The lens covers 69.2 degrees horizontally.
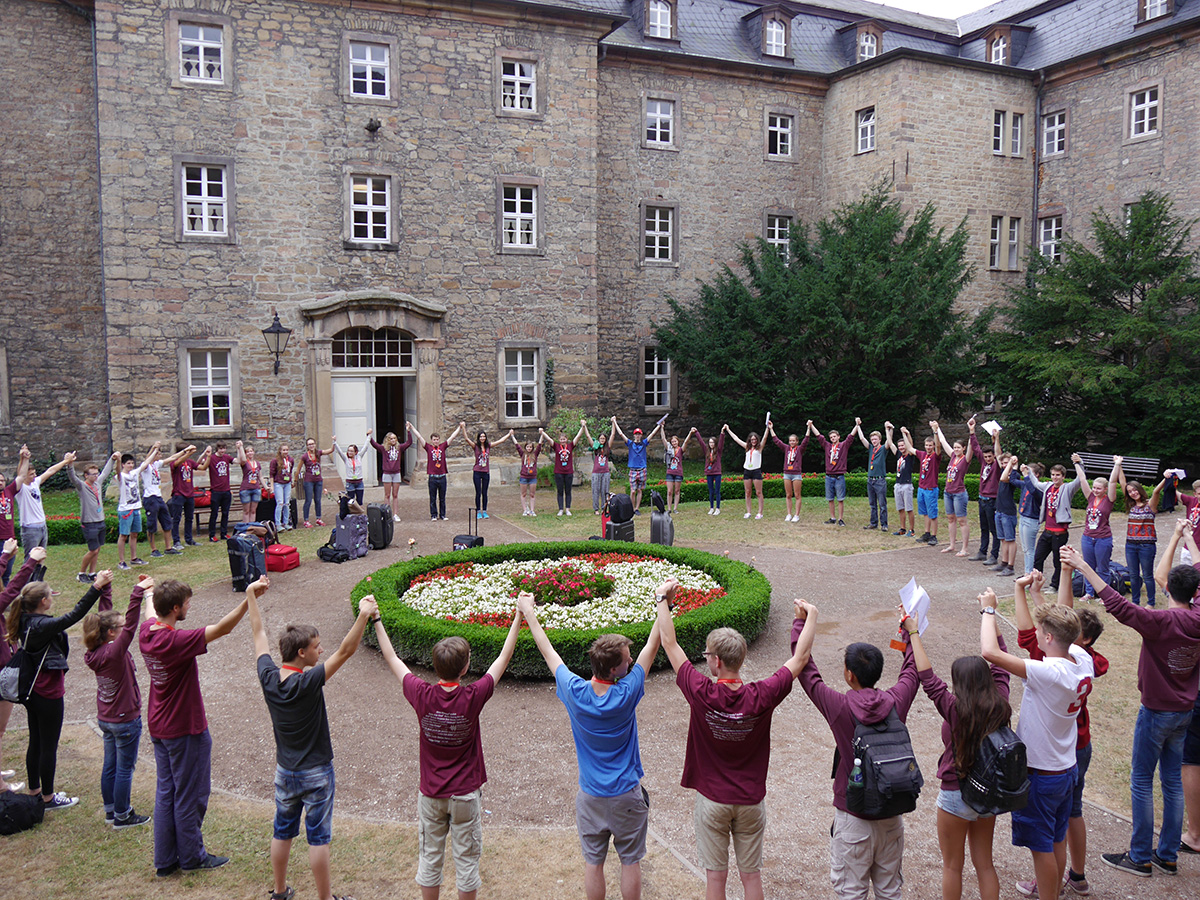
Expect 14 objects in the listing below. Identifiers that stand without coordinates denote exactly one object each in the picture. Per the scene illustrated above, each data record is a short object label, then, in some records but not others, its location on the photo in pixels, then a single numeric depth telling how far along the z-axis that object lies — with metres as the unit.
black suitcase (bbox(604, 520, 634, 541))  13.98
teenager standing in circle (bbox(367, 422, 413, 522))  17.41
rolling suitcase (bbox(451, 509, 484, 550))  13.18
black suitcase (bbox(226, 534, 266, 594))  11.82
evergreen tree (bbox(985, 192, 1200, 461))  19.17
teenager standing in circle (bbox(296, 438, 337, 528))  16.34
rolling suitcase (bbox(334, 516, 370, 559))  13.84
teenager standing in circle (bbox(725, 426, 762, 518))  17.20
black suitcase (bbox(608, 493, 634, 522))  13.98
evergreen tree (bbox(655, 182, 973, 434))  21.22
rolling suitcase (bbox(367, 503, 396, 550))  14.50
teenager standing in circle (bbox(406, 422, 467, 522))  16.98
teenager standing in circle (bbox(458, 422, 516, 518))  16.98
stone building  18.70
